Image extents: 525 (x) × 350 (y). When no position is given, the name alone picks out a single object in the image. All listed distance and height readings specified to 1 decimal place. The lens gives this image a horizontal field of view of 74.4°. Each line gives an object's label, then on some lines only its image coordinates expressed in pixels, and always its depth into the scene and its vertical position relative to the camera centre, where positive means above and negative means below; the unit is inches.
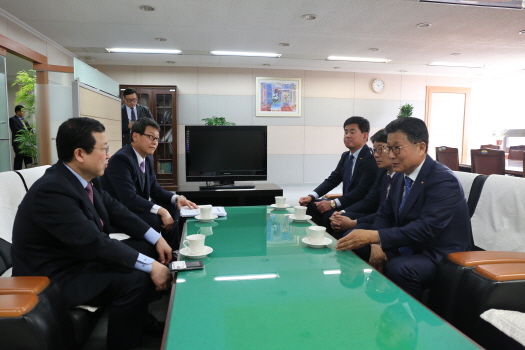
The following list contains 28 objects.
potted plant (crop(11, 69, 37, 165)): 169.9 +10.1
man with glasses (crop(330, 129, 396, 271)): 93.4 -17.8
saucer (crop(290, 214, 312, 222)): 81.3 -18.0
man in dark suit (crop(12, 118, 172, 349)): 53.9 -17.3
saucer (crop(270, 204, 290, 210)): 96.6 -18.1
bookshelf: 254.7 +13.4
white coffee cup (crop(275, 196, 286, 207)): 97.0 -16.8
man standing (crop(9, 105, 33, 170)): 184.7 +5.2
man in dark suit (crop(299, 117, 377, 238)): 115.0 -10.8
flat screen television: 153.9 -5.6
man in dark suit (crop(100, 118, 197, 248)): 95.8 -11.4
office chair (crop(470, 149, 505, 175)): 159.4 -8.4
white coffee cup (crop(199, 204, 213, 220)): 82.3 -16.8
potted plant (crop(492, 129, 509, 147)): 294.7 +8.3
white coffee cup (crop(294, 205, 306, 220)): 81.9 -16.7
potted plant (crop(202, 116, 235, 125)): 223.9 +13.2
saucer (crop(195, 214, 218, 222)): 81.4 -18.1
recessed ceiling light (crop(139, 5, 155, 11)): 147.5 +57.3
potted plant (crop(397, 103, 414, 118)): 273.8 +26.1
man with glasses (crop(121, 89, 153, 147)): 188.7 +16.6
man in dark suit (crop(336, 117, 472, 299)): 62.8 -14.9
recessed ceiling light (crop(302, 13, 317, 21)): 157.8 +57.7
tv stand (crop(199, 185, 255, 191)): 147.1 -19.8
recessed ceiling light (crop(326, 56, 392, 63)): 239.0 +58.3
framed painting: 272.8 +36.0
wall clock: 287.3 +47.7
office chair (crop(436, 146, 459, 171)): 190.4 -7.6
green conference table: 34.1 -19.3
